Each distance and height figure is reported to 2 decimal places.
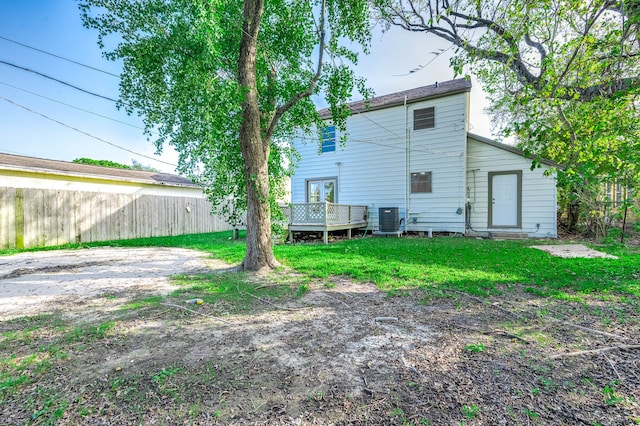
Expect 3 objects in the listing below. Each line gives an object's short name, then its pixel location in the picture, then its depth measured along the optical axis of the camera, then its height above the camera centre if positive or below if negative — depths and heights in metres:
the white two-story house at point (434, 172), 9.70 +1.59
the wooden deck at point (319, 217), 9.81 -0.22
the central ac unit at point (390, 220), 10.84 -0.35
